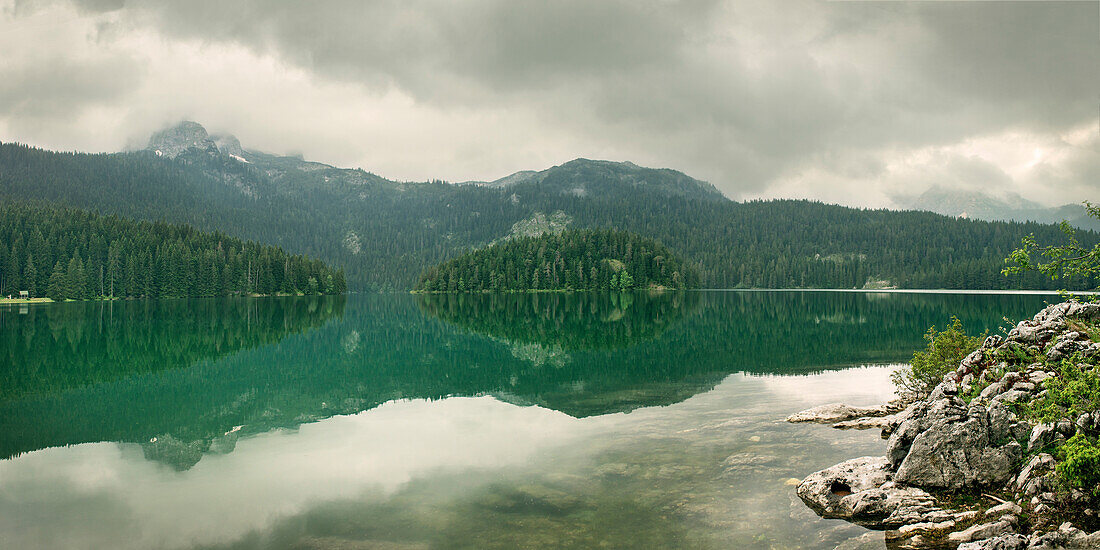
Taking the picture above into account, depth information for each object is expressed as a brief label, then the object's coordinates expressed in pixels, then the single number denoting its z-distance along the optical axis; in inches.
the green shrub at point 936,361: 940.0
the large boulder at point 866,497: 484.4
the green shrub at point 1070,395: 491.7
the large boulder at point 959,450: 524.1
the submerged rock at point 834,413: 855.1
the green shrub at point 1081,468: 427.2
